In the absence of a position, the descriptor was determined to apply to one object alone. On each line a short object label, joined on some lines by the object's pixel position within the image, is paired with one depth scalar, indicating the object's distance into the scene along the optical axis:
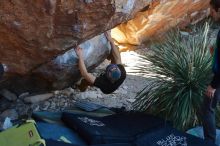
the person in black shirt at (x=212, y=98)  4.11
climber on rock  5.25
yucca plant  5.07
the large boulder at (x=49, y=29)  4.31
